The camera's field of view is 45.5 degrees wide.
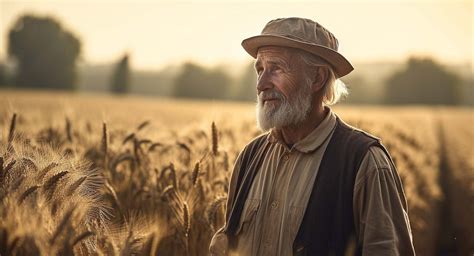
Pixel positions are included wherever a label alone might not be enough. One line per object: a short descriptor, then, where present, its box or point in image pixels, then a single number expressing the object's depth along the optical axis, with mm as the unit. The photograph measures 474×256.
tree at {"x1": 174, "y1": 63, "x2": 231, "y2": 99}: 86312
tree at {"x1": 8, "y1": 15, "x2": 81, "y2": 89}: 70750
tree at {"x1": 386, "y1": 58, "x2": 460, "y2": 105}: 91000
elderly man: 2887
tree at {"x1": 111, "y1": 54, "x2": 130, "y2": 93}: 73512
